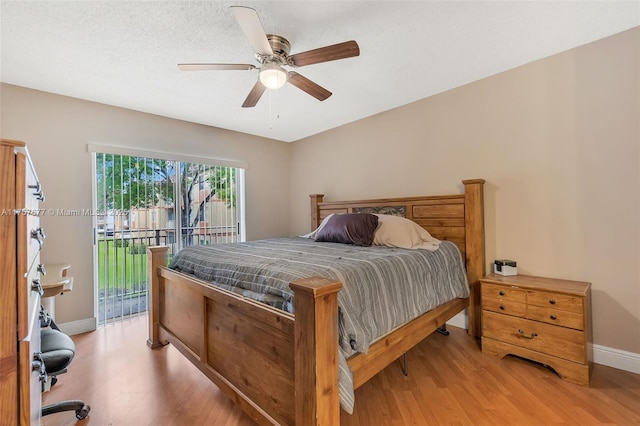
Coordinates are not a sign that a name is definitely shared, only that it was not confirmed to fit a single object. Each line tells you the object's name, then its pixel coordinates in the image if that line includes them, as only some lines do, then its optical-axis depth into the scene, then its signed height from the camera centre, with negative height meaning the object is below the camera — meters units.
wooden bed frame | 1.11 -0.68
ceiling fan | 1.54 +0.99
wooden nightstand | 1.84 -0.81
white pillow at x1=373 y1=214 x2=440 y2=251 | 2.42 -0.21
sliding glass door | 3.03 -0.01
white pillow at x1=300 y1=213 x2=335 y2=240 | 3.11 -0.24
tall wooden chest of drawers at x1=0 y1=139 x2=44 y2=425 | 0.81 -0.21
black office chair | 1.40 -0.72
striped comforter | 1.37 -0.39
